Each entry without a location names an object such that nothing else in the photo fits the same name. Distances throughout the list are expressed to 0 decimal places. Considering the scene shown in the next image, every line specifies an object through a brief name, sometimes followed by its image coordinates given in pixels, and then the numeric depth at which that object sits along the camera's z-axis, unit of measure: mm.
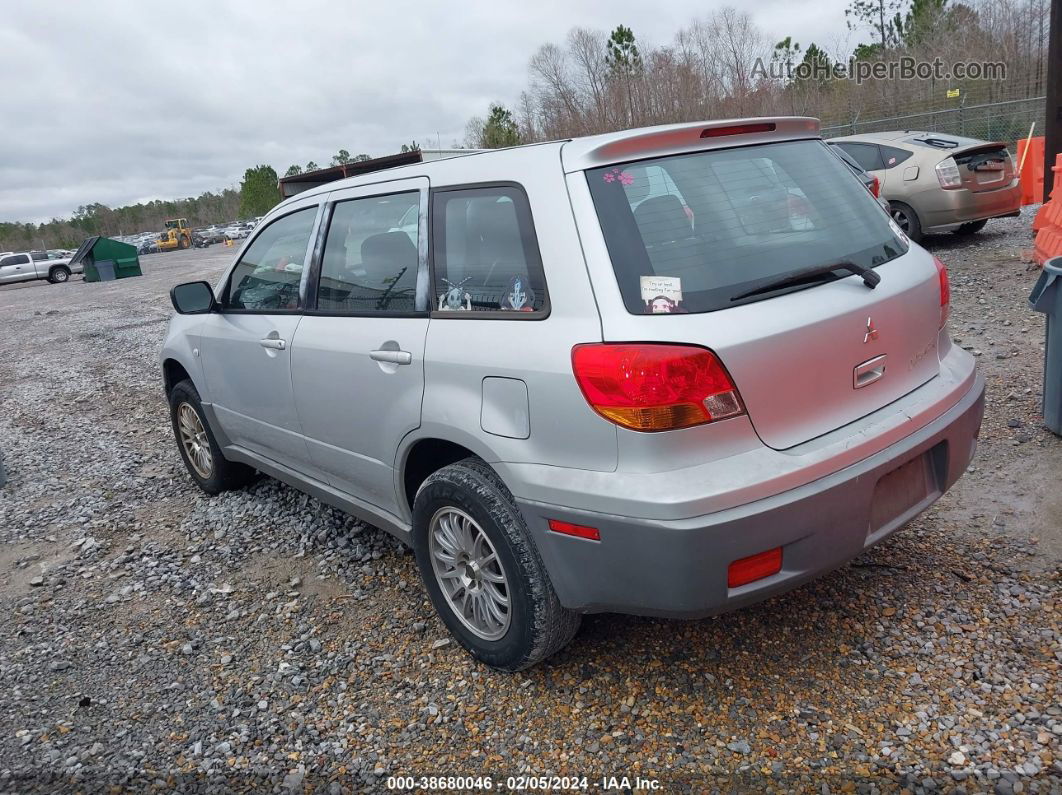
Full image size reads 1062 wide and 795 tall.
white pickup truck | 34500
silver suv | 2285
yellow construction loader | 65625
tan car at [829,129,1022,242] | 9742
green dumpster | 30438
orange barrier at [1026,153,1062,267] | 7531
